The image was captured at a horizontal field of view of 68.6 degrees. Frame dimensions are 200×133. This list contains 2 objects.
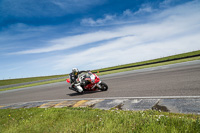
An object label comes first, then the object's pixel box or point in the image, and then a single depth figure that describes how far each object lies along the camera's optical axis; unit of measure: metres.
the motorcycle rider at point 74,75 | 9.92
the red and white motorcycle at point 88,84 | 9.59
